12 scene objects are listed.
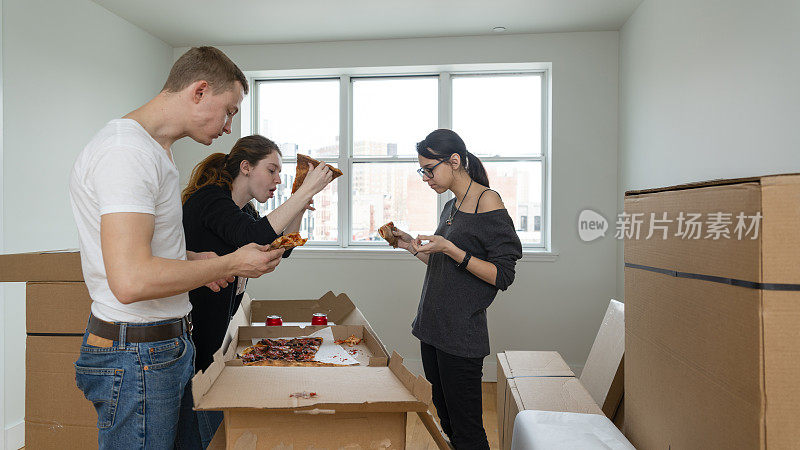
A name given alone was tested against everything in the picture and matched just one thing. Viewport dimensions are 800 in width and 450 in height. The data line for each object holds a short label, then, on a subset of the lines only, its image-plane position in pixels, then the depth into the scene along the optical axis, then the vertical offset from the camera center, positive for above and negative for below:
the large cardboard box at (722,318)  0.71 -0.14
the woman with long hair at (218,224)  1.58 +0.02
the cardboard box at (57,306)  1.78 -0.27
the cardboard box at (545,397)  1.70 -0.58
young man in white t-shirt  0.96 -0.06
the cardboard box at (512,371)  2.00 -0.58
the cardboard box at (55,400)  1.79 -0.61
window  4.01 +0.78
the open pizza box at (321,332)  1.80 -0.40
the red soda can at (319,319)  2.11 -0.37
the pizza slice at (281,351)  1.62 -0.41
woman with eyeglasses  1.78 -0.18
